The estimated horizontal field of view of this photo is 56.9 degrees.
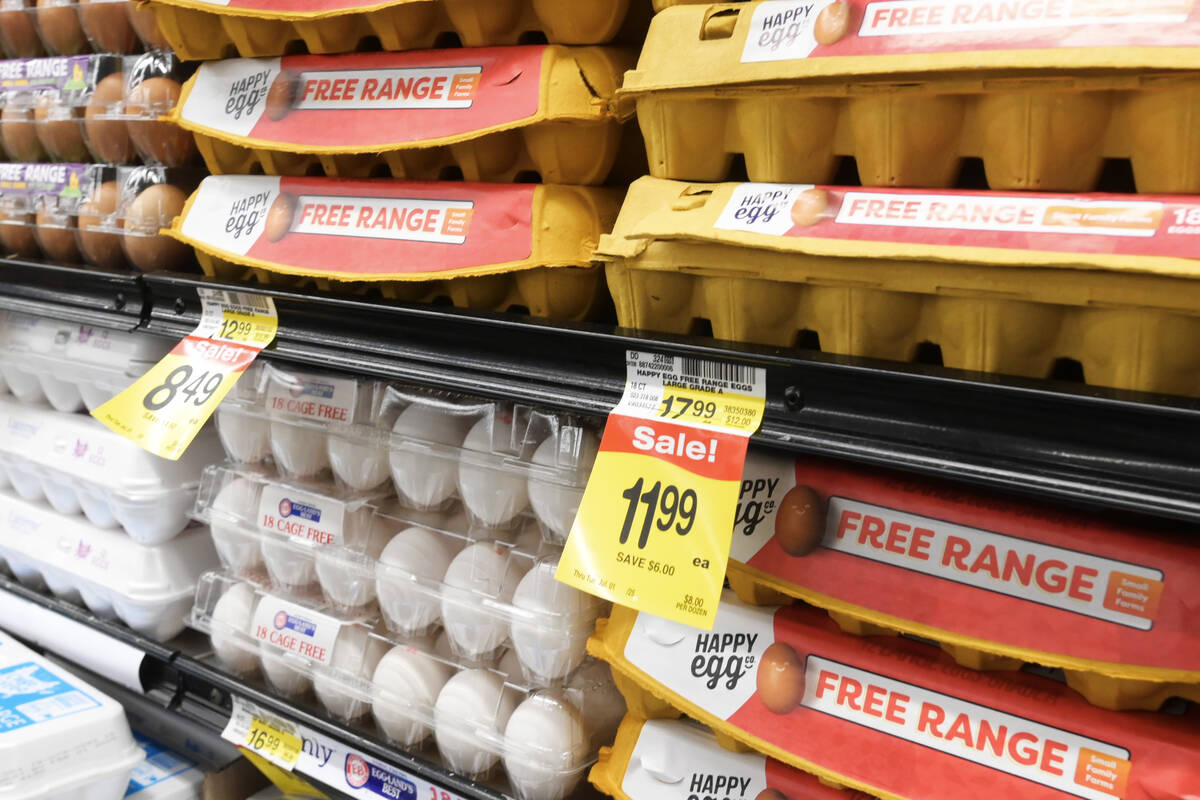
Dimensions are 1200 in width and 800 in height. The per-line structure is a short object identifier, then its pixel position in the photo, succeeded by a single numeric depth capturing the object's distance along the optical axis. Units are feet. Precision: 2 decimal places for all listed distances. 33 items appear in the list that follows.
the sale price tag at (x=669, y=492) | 1.26
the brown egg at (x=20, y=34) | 2.40
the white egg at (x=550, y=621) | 1.65
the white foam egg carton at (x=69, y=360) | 2.22
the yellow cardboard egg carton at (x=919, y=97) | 1.10
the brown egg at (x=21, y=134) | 2.39
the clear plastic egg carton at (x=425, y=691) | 1.65
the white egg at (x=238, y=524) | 2.06
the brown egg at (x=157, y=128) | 2.10
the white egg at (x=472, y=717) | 1.71
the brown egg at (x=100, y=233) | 2.21
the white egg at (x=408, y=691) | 1.79
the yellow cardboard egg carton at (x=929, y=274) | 1.09
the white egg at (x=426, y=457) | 1.79
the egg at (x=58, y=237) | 2.32
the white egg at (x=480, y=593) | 1.71
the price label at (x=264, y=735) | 2.00
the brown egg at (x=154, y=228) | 2.12
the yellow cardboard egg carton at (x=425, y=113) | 1.54
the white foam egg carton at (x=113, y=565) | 2.23
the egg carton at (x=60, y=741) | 1.95
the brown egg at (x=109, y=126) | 2.19
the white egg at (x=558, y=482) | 1.64
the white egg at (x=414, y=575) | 1.80
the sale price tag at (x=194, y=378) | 1.75
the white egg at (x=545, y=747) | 1.64
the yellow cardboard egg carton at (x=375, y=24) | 1.55
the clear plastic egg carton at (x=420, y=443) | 1.66
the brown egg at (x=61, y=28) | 2.31
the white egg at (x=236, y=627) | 2.06
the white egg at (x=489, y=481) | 1.71
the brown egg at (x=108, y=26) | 2.22
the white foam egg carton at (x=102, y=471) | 2.21
